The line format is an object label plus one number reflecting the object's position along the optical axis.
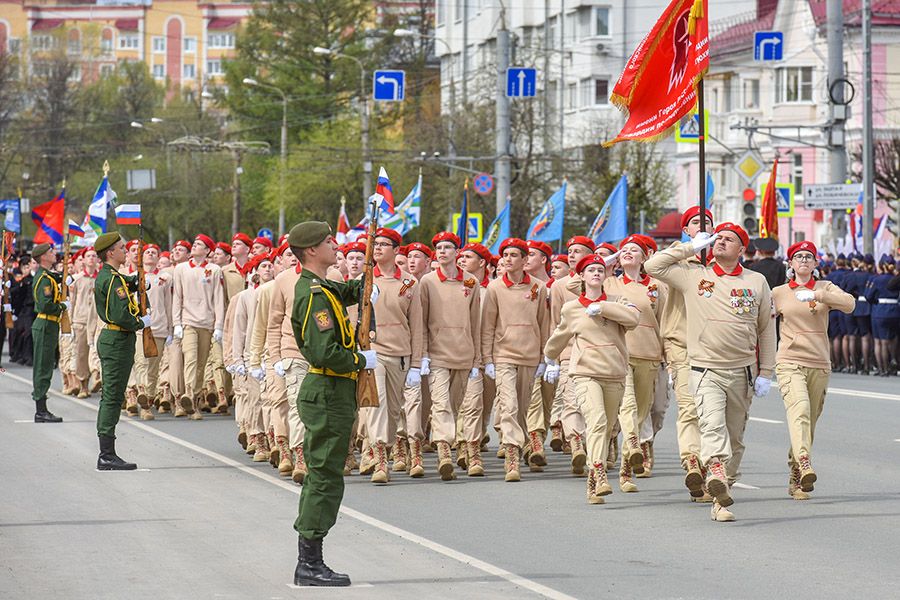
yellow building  153.12
